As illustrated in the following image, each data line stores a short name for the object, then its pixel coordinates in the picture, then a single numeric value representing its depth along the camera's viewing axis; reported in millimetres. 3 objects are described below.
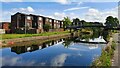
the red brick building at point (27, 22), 25407
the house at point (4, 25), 29794
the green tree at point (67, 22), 39690
